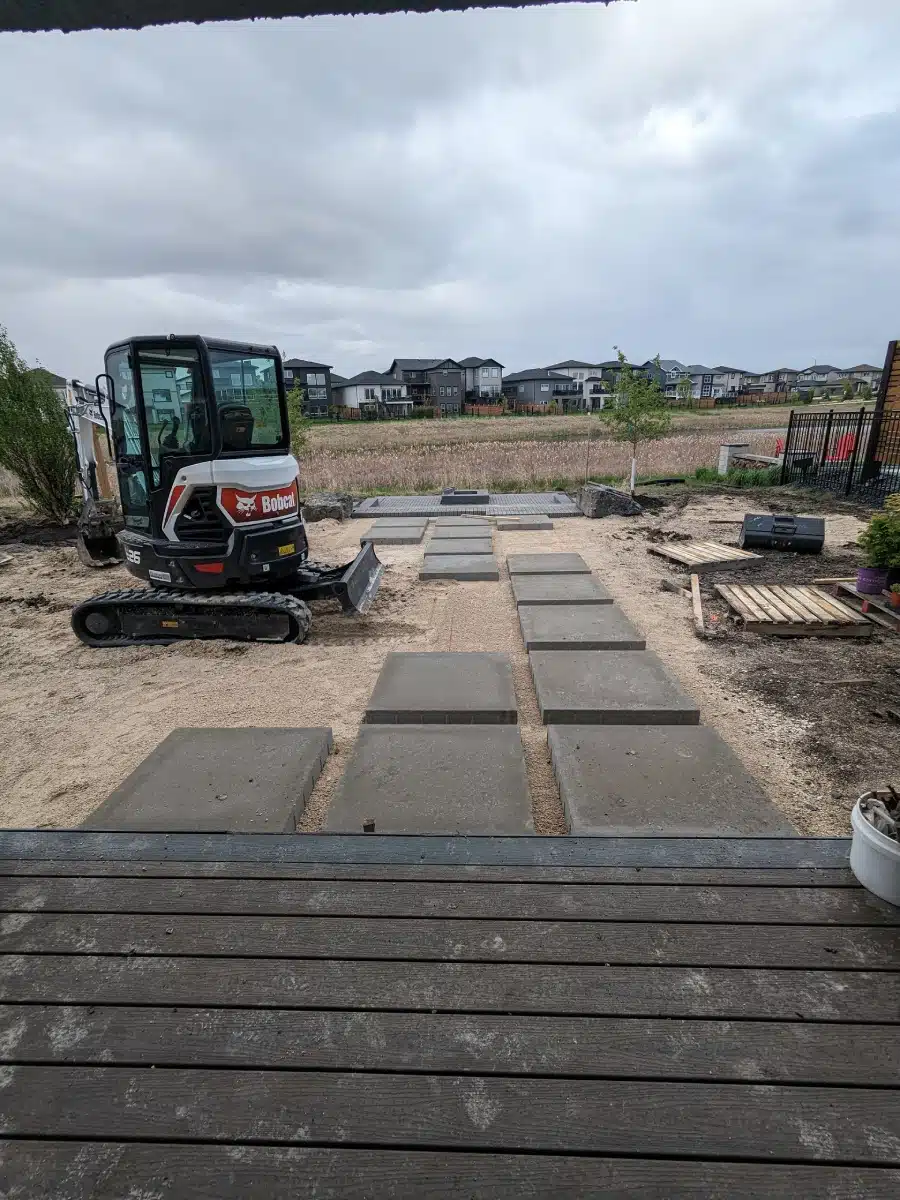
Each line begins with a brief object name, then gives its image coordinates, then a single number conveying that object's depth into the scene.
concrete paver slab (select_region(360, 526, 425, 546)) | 10.58
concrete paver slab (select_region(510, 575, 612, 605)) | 6.87
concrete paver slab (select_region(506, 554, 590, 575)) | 8.15
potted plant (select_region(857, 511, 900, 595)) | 6.25
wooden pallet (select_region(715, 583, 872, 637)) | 6.11
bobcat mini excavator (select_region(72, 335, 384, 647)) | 5.45
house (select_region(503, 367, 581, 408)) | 71.44
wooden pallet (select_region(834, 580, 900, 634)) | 6.11
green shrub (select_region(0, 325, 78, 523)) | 11.49
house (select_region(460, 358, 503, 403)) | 73.56
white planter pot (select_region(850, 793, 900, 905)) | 1.95
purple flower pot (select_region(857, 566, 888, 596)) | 6.50
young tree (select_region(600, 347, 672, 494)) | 13.78
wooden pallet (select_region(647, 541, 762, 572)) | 8.41
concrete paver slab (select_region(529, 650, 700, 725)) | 4.16
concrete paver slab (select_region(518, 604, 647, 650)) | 5.56
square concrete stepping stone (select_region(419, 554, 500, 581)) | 8.22
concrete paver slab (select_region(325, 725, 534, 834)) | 3.04
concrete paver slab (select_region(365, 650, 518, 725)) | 4.22
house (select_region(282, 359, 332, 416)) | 63.22
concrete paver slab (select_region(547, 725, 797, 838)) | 2.95
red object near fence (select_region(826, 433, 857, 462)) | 15.23
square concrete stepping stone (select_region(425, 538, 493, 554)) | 9.47
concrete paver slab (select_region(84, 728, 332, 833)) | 3.06
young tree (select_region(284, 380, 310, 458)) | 13.16
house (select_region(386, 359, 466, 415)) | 67.62
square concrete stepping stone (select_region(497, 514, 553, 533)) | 11.41
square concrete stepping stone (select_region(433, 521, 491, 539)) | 10.70
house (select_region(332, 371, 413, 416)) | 63.97
